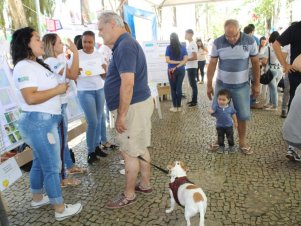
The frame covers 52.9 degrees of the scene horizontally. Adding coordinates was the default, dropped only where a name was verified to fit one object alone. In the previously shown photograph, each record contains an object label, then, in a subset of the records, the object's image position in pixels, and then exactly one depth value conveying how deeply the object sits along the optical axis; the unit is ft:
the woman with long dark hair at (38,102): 7.42
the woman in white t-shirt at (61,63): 9.53
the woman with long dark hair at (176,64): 20.79
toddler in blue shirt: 12.67
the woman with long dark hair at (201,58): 34.82
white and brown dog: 7.24
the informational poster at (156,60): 21.13
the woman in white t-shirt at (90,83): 12.03
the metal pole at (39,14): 12.62
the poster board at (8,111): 8.96
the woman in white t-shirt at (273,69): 19.49
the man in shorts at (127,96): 8.09
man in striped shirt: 11.76
